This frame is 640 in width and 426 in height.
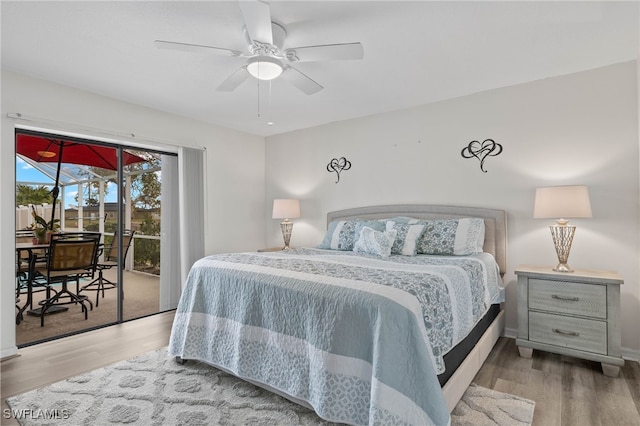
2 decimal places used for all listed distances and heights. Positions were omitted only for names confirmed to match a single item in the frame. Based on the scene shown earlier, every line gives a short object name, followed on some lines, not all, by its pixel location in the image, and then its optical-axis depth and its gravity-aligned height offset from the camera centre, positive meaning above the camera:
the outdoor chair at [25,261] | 3.09 -0.45
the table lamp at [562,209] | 2.55 +0.01
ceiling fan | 1.79 +1.05
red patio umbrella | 3.19 +0.68
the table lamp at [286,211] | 4.48 +0.03
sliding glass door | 3.25 -0.02
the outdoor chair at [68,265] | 3.46 -0.53
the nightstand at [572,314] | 2.37 -0.80
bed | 1.51 -0.65
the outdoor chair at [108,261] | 3.83 -0.54
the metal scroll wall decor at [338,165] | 4.36 +0.64
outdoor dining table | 3.22 -0.51
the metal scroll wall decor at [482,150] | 3.29 +0.63
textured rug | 1.87 -1.16
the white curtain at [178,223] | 4.13 -0.11
